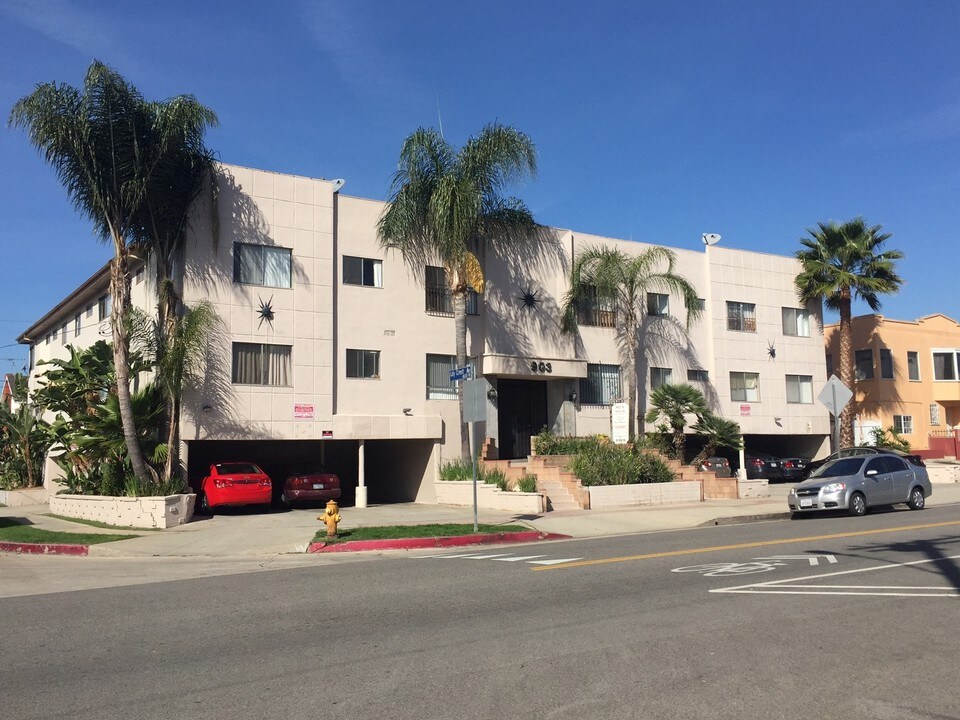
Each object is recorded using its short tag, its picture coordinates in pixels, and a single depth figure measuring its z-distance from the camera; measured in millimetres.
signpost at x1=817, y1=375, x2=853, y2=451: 21797
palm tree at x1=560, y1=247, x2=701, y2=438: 28766
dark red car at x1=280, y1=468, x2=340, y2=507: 22938
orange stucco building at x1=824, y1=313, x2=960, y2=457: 40938
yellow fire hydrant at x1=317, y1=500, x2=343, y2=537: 15773
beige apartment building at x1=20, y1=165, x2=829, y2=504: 23250
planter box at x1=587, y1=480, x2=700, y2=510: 22375
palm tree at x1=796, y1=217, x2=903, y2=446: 35688
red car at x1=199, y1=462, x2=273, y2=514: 20984
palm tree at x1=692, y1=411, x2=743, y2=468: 27969
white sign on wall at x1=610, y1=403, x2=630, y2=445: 22641
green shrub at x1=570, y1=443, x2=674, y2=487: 22969
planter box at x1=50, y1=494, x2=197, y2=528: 18734
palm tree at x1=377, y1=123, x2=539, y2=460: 24281
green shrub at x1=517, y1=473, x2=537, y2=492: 21844
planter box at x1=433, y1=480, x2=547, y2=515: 21047
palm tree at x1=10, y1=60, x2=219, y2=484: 19031
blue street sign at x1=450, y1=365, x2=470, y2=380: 19562
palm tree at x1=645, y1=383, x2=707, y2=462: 28156
